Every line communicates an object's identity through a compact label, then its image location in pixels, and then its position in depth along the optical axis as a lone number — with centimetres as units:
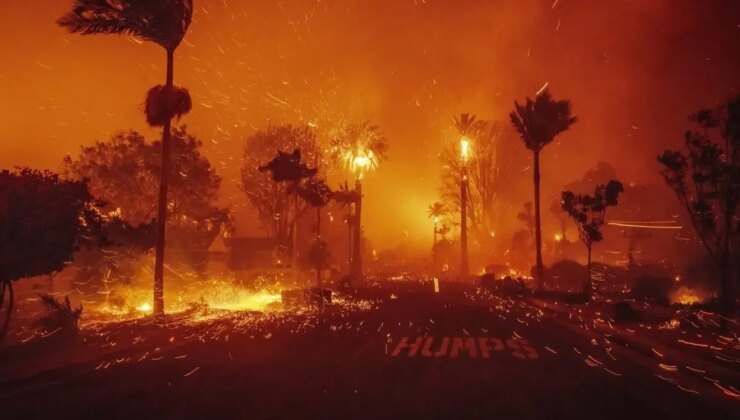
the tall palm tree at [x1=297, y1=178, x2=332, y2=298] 4506
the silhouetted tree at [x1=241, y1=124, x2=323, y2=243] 6456
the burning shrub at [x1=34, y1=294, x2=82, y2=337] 1616
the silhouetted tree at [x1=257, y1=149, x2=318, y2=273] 4338
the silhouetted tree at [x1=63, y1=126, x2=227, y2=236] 4850
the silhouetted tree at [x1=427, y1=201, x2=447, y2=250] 9906
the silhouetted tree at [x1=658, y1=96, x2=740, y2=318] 2034
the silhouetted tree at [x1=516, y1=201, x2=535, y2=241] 8750
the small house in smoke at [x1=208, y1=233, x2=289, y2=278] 6175
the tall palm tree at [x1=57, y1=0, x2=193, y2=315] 2303
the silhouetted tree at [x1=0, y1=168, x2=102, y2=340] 1512
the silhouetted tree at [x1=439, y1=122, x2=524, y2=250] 8862
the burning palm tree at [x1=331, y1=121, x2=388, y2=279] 6500
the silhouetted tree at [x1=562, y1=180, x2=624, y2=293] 3581
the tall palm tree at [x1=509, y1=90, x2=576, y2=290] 4216
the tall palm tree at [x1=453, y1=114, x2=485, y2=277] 6794
